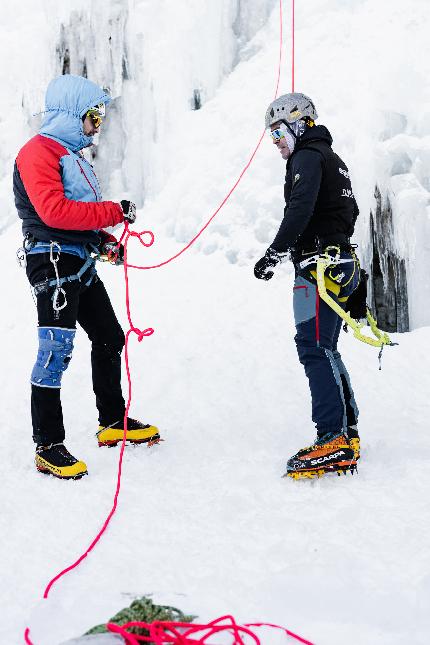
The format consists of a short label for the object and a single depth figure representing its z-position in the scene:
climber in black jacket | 3.23
